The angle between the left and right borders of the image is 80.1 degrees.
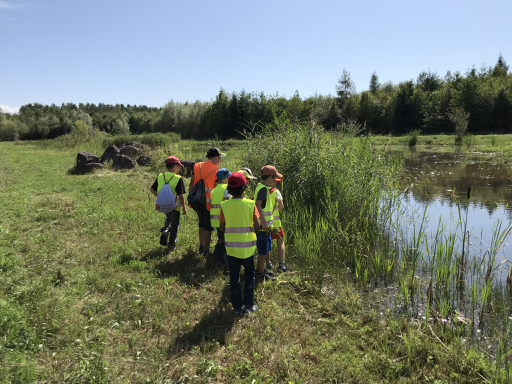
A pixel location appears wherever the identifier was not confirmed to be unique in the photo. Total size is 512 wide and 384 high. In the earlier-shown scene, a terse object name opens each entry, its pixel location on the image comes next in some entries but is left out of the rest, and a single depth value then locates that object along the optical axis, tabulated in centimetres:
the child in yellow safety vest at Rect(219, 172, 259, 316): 369
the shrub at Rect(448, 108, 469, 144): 2633
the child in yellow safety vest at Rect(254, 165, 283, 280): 434
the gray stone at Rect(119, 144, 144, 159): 1783
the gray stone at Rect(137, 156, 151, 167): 1691
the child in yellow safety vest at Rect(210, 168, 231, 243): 471
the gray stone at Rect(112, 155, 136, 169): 1595
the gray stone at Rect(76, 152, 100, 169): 1489
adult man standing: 509
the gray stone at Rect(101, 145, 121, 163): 1644
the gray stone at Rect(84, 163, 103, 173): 1480
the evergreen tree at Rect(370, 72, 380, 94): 6831
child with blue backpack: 548
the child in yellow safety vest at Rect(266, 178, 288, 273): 461
